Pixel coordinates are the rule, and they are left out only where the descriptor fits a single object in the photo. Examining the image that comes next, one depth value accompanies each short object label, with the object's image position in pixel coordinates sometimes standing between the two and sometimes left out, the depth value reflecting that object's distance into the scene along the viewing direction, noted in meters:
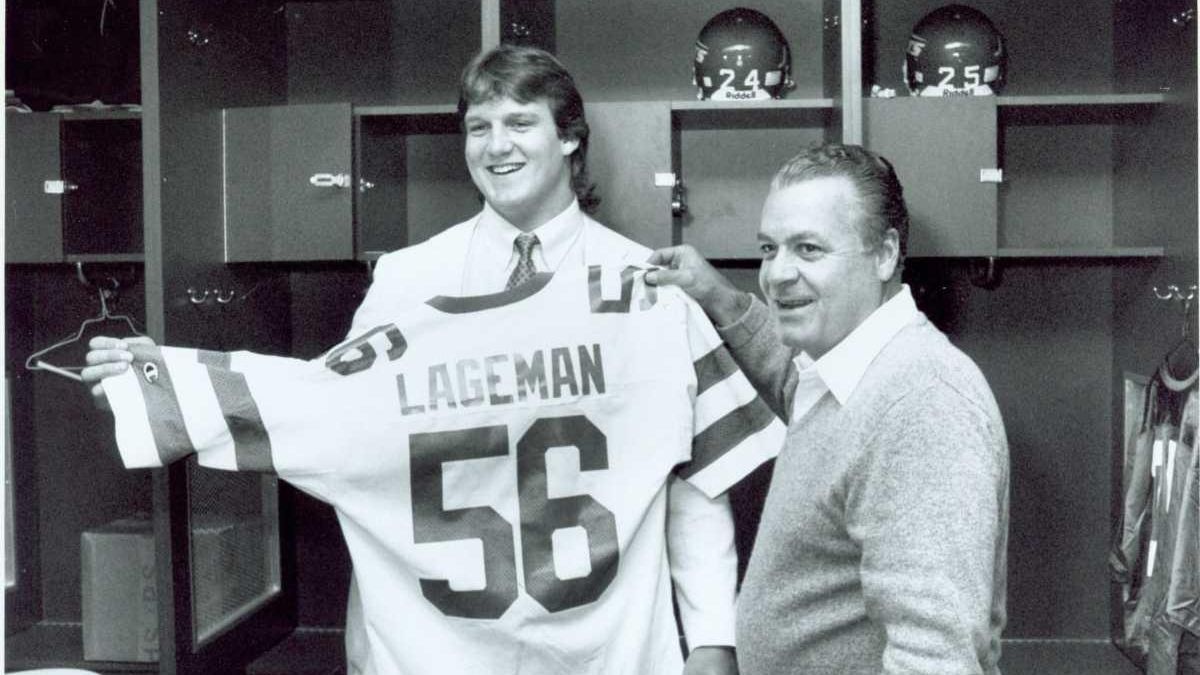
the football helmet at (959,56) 2.53
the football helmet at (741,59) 2.54
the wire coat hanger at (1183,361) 2.33
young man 2.03
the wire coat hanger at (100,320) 2.65
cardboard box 2.58
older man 1.16
